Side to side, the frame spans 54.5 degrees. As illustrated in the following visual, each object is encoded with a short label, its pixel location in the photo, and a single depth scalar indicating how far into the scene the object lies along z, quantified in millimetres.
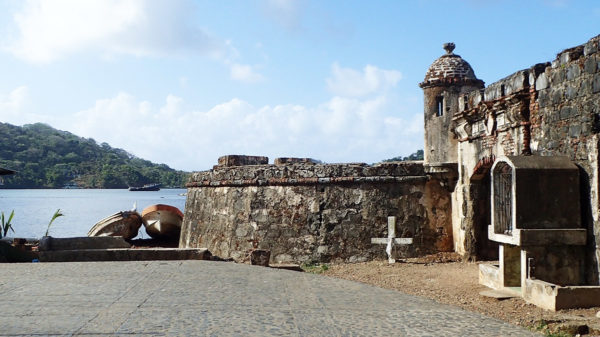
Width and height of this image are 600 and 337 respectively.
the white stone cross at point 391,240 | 13336
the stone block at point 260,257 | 9922
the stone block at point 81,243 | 9242
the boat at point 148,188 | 115762
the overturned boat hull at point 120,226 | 22064
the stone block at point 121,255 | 8969
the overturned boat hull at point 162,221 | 22947
